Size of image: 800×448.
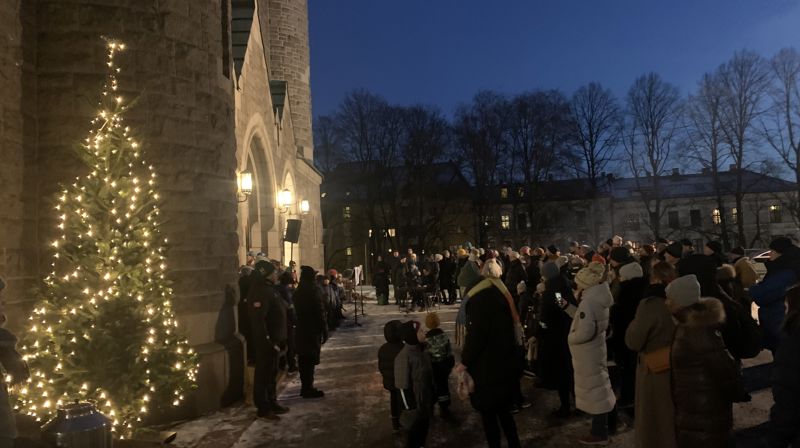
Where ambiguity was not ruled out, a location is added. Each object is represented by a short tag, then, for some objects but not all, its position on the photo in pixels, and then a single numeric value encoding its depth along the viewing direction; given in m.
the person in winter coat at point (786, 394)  3.68
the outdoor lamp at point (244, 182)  13.26
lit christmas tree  5.84
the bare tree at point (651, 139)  37.12
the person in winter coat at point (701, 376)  3.72
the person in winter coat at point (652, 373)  4.09
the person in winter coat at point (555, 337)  6.84
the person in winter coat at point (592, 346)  5.40
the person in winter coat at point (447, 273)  20.23
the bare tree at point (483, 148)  41.53
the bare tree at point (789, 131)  31.98
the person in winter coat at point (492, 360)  4.80
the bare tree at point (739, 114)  32.69
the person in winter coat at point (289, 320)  8.71
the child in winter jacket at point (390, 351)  6.03
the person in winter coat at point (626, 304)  6.39
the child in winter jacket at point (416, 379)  5.29
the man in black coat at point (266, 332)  7.12
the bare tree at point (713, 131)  33.34
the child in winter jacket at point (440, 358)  6.68
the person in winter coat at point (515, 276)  10.87
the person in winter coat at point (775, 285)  6.83
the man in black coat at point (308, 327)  7.89
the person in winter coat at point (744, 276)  8.34
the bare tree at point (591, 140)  41.47
